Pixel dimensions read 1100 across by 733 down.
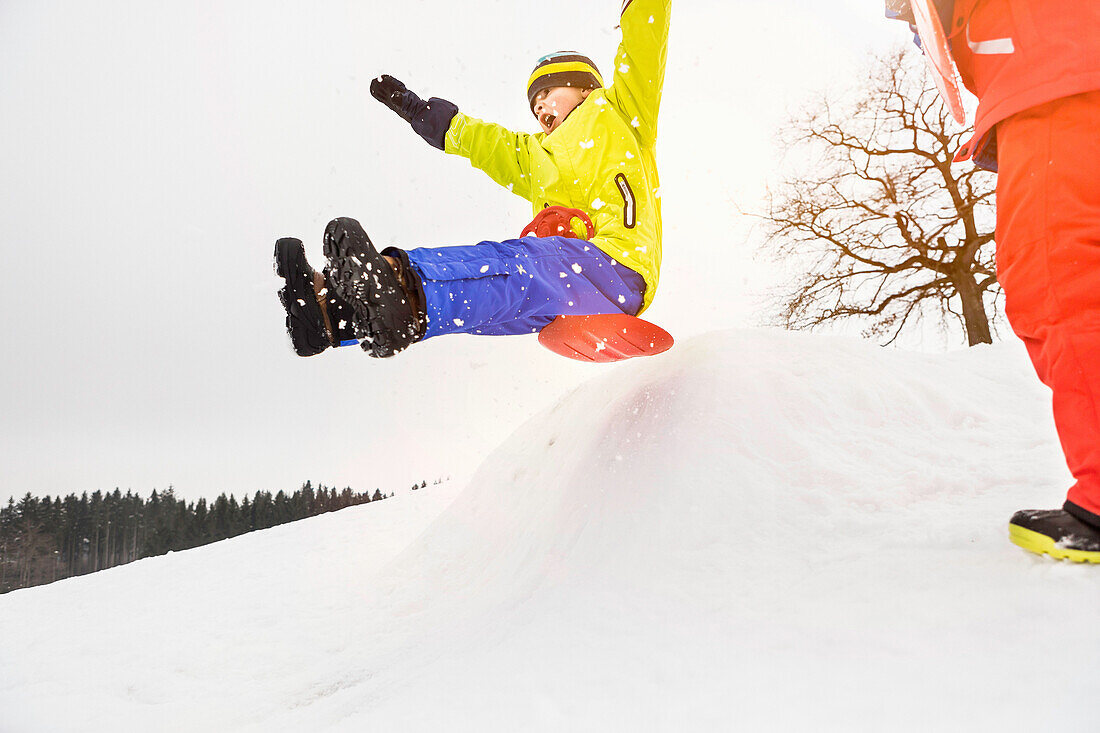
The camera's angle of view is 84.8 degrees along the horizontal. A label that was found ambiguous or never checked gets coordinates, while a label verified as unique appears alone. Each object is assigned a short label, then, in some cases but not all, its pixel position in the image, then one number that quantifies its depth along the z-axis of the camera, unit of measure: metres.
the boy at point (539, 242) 1.72
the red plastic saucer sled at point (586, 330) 2.45
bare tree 8.88
